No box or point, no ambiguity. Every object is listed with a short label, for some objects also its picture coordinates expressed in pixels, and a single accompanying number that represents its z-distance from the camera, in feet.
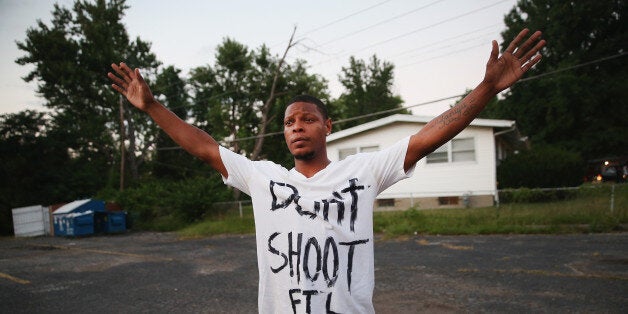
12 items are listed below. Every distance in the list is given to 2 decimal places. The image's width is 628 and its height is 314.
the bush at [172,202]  54.13
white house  52.90
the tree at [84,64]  101.71
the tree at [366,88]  168.96
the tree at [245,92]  103.45
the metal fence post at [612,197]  32.48
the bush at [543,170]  51.39
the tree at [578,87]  99.96
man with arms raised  5.62
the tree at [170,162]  123.44
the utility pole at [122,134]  77.49
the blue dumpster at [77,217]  52.11
